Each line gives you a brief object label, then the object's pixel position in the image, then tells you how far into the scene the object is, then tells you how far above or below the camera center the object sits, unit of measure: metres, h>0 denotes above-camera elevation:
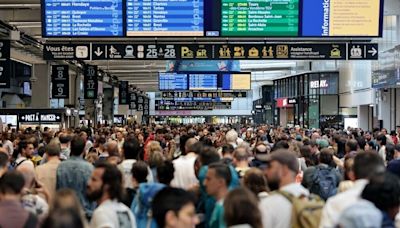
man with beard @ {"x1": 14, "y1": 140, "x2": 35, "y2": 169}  10.54 -0.88
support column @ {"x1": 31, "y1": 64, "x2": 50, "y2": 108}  30.50 +0.24
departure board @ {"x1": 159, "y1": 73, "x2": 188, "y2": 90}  31.56 +0.61
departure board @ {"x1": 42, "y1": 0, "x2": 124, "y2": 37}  14.48 +1.62
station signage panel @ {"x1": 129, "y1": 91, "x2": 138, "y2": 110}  47.91 -0.64
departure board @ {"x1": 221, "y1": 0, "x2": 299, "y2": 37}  14.64 +1.67
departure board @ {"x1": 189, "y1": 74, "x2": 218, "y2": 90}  31.00 +0.57
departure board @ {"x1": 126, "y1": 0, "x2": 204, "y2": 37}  14.47 +1.64
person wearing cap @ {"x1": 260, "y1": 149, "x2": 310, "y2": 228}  4.73 -0.67
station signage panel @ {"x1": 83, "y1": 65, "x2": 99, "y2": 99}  27.78 +0.60
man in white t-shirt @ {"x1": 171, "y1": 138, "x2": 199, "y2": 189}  8.06 -0.94
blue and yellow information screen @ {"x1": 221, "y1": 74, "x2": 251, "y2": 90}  28.88 +0.58
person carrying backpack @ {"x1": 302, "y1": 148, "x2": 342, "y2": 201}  8.40 -1.05
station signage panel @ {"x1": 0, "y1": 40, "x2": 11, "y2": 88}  16.24 +0.69
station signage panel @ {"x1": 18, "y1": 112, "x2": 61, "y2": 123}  25.95 -0.93
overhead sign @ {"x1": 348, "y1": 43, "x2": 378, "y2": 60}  16.09 +1.05
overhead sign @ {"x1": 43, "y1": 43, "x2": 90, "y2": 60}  15.85 +0.98
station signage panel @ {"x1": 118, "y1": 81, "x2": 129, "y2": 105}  42.52 +0.06
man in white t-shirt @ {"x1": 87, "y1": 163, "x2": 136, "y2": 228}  4.95 -0.80
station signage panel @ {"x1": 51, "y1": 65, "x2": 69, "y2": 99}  26.41 +0.44
